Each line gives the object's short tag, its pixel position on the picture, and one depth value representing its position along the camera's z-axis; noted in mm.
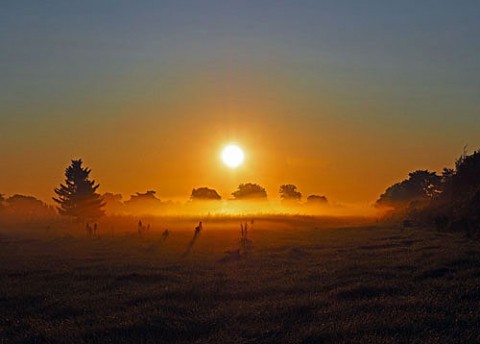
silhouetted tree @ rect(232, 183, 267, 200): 193750
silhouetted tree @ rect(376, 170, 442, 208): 114488
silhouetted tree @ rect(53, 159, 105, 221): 76000
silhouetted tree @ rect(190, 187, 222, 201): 189000
